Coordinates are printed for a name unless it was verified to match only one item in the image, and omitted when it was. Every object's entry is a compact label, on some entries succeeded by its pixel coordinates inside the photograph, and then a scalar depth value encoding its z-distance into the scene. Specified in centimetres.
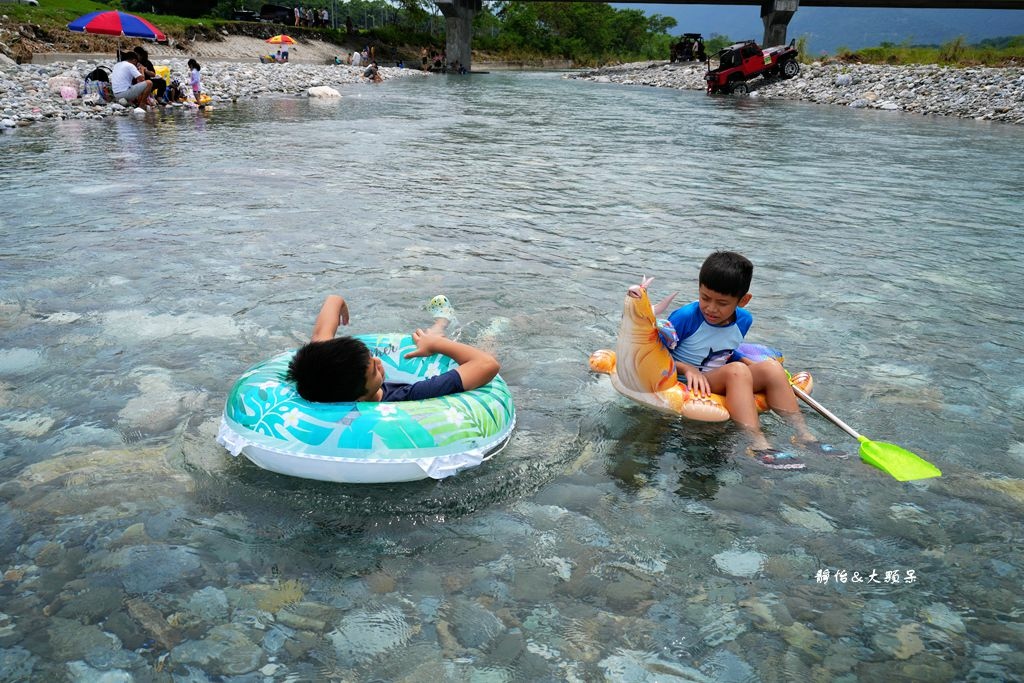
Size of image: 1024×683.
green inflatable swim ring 319
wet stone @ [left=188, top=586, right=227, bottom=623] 267
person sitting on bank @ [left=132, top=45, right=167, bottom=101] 1723
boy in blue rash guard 375
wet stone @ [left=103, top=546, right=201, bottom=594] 280
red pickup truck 3117
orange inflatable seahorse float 389
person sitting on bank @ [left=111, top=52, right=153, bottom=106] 1638
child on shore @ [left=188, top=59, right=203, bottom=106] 1888
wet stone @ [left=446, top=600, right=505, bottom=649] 261
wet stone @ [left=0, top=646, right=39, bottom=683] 239
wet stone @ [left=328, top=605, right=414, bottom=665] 254
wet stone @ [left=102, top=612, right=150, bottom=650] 254
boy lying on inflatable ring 323
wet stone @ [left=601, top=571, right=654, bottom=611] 277
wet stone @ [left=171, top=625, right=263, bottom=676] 247
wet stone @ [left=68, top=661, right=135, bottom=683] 240
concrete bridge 3675
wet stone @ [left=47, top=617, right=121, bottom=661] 249
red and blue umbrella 1691
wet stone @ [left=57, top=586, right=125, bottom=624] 263
